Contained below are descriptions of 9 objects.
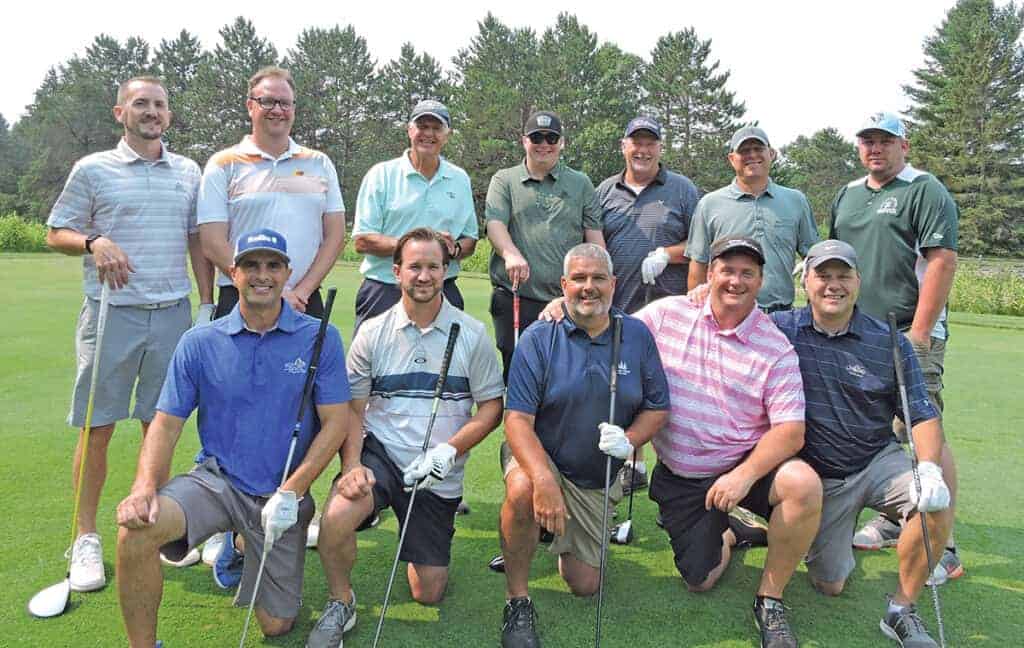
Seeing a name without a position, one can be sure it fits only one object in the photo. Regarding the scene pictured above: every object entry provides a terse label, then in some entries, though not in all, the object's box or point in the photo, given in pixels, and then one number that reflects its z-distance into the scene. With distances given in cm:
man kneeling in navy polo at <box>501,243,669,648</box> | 355
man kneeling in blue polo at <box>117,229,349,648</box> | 315
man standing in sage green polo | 454
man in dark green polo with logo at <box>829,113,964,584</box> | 407
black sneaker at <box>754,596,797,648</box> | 320
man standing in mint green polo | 463
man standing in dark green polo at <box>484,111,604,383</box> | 487
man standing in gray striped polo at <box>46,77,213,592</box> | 395
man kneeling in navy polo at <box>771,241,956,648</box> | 360
